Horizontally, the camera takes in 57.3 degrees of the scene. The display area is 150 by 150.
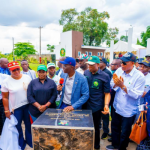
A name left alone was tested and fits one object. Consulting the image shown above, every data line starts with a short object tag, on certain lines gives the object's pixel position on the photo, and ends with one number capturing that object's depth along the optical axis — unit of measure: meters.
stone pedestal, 1.62
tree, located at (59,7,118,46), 26.62
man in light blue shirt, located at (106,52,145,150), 2.44
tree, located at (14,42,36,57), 45.78
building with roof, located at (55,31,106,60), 19.27
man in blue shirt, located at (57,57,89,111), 2.38
